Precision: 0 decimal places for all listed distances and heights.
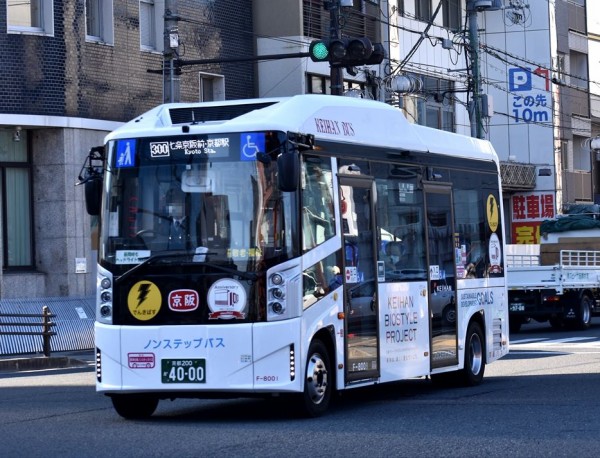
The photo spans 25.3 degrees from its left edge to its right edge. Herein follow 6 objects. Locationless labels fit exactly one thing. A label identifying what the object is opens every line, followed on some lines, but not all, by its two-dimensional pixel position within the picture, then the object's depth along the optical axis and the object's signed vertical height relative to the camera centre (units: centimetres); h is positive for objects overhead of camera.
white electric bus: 1283 -11
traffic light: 2309 +327
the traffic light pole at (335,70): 2667 +343
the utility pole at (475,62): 3738 +498
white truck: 3145 -136
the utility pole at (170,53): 2614 +379
